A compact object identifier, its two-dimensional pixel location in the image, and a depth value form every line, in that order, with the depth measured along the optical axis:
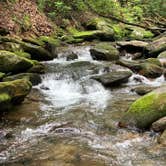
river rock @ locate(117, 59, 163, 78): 12.16
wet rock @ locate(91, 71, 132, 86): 10.98
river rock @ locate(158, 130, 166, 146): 6.23
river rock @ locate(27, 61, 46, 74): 11.36
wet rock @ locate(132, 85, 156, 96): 10.12
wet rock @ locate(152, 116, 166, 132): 6.83
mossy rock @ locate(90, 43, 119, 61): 14.07
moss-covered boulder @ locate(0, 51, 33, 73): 10.44
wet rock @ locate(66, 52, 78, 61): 13.95
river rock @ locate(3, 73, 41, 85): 9.86
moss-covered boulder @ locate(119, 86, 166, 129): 7.23
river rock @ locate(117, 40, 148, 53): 16.08
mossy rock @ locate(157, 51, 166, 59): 14.15
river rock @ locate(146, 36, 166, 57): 15.05
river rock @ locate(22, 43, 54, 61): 12.84
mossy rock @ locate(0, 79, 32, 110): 7.82
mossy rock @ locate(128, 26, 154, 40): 20.34
